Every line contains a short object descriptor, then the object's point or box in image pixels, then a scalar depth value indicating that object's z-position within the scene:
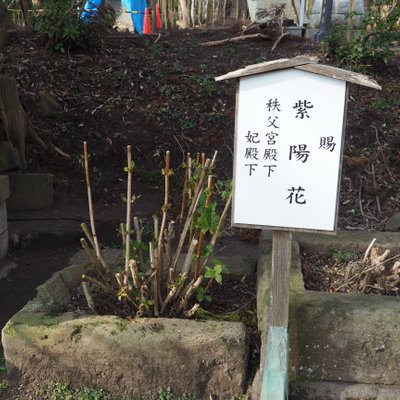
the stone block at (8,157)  4.67
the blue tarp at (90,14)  6.92
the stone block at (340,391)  2.45
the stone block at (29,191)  4.77
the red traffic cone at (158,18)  10.92
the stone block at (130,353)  2.46
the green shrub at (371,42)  6.32
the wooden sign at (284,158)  2.12
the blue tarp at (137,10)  10.44
